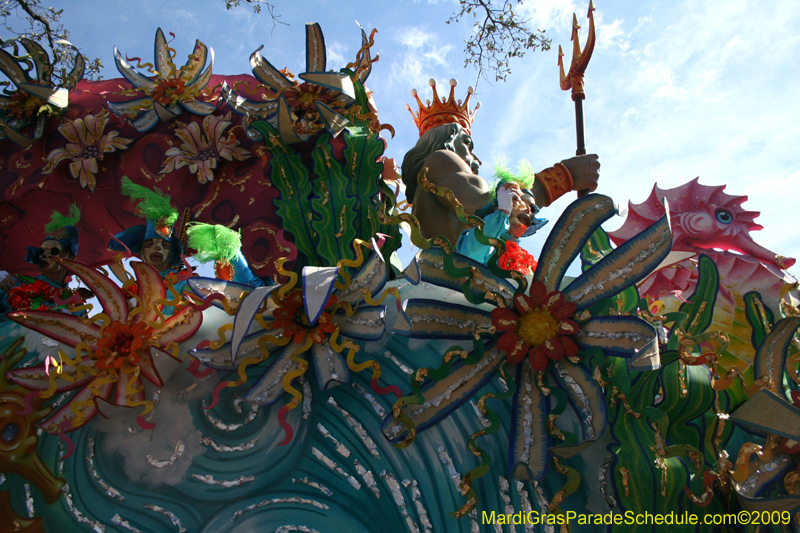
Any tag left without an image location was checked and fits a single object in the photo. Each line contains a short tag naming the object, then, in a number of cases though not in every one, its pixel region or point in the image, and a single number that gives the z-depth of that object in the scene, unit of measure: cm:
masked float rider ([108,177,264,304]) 276
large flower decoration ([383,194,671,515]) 152
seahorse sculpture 312
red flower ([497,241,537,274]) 267
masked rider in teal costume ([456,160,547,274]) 244
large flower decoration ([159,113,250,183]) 320
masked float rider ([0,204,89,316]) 272
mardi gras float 154
